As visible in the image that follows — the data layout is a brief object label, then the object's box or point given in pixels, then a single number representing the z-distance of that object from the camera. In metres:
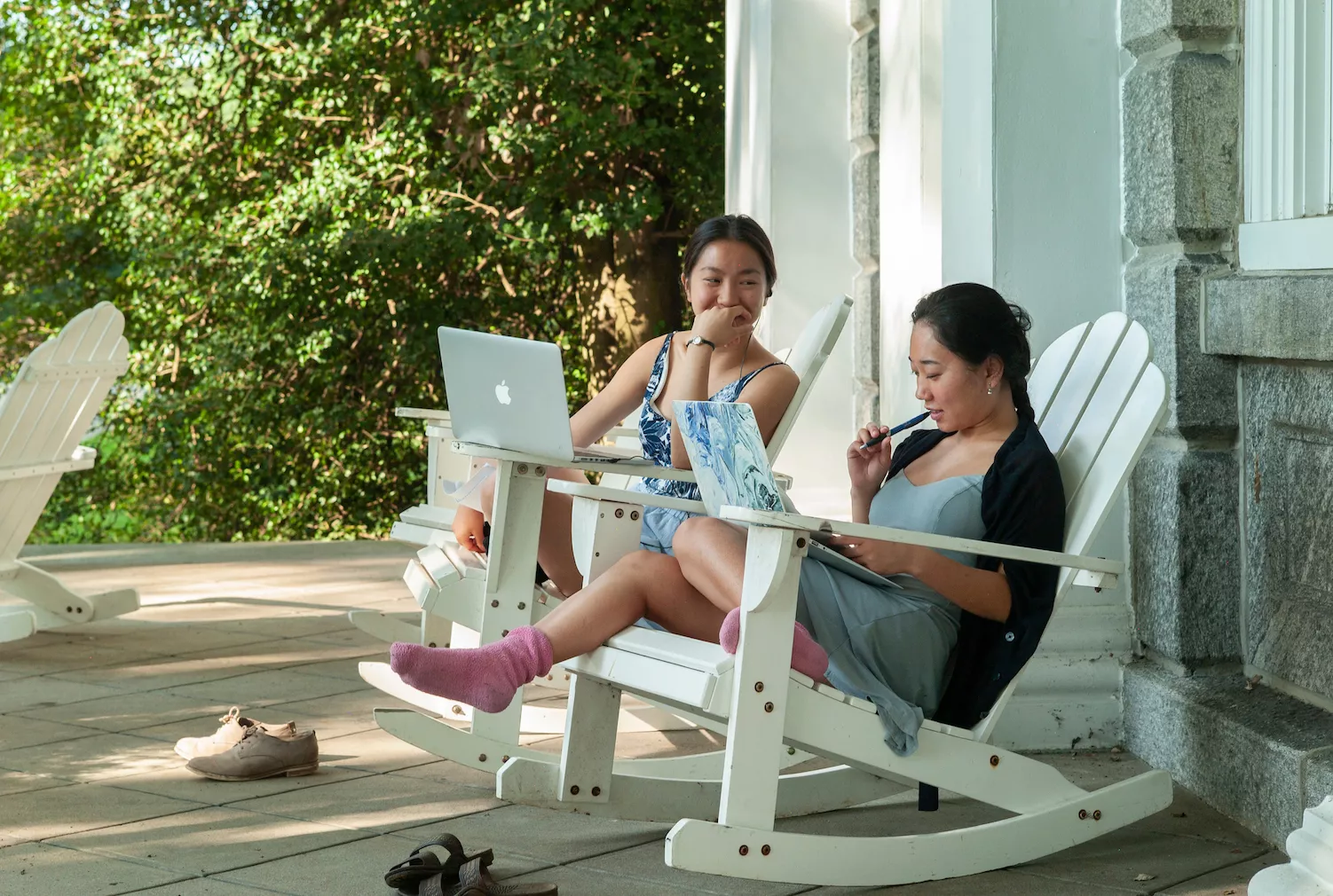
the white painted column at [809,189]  5.13
